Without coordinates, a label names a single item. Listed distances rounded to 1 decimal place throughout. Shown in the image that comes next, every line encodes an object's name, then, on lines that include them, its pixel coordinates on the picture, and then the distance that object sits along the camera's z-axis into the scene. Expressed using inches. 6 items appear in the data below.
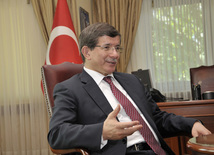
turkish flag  156.6
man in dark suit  59.3
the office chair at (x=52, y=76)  83.7
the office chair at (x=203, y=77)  134.0
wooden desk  112.7
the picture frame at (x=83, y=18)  192.1
